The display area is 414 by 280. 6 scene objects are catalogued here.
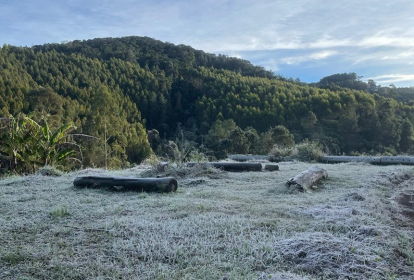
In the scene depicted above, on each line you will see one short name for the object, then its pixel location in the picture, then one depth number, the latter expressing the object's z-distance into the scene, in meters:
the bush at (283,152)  15.36
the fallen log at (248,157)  15.94
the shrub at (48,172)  8.91
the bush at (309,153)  14.48
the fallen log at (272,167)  10.02
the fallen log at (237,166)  9.67
